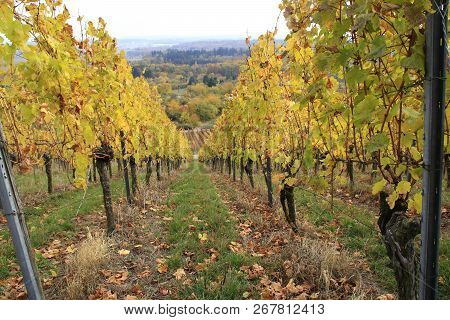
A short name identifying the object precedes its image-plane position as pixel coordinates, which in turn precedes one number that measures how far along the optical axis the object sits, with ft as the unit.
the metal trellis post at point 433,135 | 4.89
